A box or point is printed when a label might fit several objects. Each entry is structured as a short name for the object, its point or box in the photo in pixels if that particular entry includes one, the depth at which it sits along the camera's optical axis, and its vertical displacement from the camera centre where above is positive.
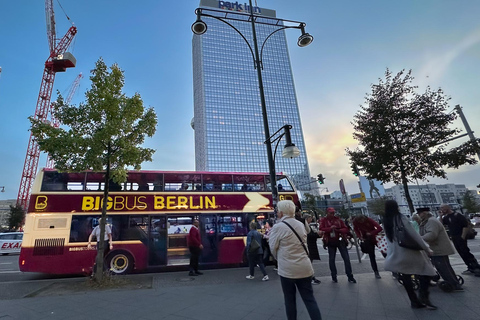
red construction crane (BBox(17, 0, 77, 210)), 50.38 +36.33
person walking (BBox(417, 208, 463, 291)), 4.91 -0.93
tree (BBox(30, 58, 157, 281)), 7.18 +3.20
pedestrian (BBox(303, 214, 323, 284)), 7.28 -0.87
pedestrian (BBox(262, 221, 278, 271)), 8.38 -1.01
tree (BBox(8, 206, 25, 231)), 37.00 +3.49
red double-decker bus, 8.02 +0.49
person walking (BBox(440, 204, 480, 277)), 5.91 -0.80
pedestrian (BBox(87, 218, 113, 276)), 7.92 -0.11
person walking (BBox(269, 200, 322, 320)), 3.04 -0.56
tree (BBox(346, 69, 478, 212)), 9.29 +2.73
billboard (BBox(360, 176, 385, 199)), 108.38 +11.24
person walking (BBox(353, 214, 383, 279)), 6.37 -0.63
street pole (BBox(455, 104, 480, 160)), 10.78 +3.67
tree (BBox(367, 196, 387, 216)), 56.59 +0.87
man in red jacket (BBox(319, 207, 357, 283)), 6.04 -0.63
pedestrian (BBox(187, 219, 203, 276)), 8.20 -0.73
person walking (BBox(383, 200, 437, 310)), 3.93 -0.91
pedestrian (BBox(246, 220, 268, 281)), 7.23 -0.90
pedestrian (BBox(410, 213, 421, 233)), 6.47 -0.41
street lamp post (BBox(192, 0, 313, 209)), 7.15 +5.40
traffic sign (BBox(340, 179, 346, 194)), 13.19 +1.38
